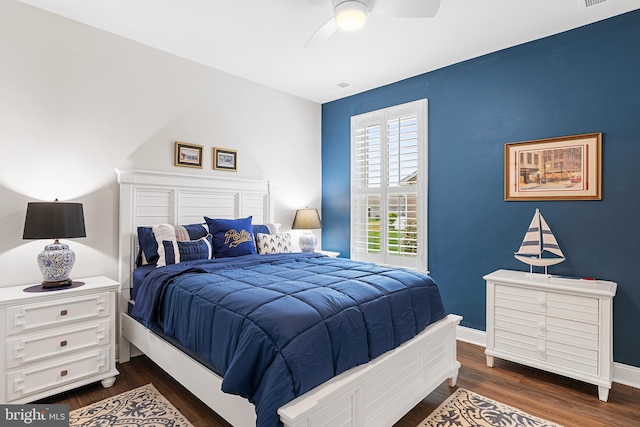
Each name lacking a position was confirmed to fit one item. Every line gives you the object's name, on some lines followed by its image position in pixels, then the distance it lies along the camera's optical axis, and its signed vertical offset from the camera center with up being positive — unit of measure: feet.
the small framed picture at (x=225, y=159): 12.32 +1.92
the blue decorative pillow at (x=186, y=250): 9.35 -1.10
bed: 5.04 -2.31
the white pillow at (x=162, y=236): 9.24 -0.70
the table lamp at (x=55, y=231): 7.57 -0.46
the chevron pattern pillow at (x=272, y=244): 11.45 -1.09
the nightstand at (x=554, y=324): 7.86 -2.81
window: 12.60 +1.04
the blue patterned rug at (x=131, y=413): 6.81 -4.23
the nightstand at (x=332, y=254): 14.18 -1.76
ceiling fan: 7.04 +4.29
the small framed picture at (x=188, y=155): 11.30 +1.90
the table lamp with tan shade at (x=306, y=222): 13.72 -0.44
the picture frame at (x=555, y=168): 9.09 +1.25
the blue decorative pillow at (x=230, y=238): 10.36 -0.82
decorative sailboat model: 9.21 -0.88
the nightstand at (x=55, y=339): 7.02 -2.86
